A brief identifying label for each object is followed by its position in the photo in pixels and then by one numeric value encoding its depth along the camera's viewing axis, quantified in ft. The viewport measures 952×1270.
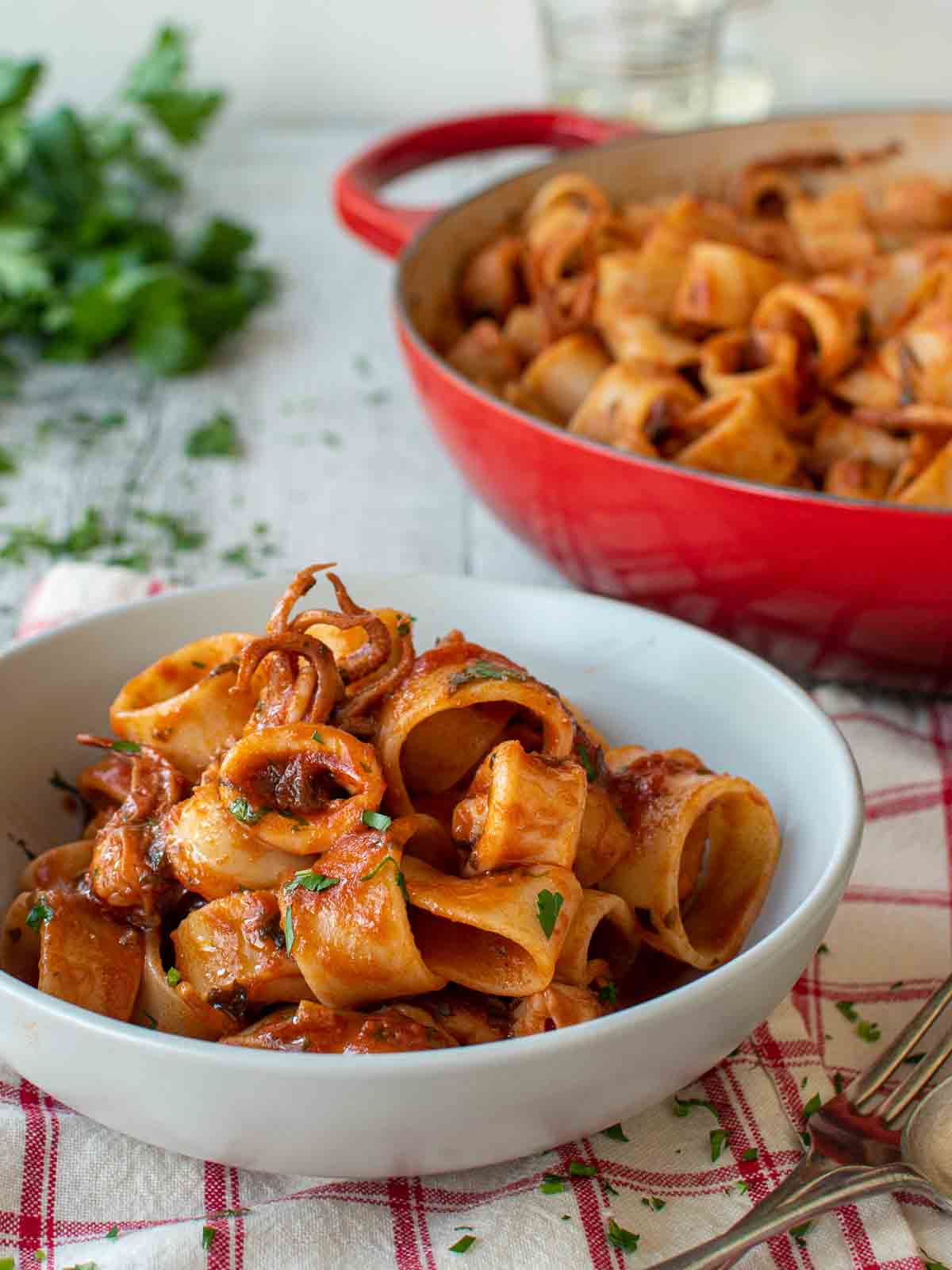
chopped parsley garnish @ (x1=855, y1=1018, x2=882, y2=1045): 1.31
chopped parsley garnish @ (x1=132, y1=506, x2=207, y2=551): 1.93
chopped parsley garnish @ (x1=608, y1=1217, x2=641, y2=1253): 1.14
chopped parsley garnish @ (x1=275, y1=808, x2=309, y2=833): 1.19
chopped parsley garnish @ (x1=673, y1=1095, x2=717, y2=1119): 1.22
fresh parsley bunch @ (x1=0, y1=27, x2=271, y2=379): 2.34
